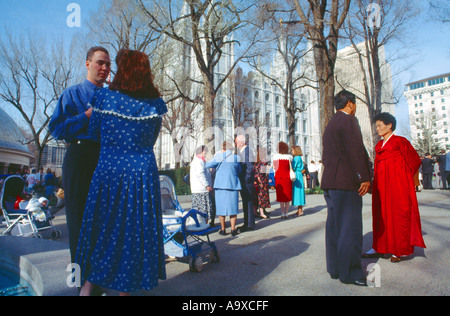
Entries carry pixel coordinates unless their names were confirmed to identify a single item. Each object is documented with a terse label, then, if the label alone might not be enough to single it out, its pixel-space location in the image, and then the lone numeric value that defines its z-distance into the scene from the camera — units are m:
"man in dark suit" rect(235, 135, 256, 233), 6.59
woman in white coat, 6.66
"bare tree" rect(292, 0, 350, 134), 11.20
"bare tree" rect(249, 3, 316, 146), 22.78
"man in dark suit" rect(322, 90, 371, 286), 3.05
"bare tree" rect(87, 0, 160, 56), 16.83
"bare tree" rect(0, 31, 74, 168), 23.30
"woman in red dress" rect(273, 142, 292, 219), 8.27
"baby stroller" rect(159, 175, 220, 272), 3.67
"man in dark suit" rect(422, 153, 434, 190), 17.29
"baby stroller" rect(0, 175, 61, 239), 6.61
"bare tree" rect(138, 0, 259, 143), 14.41
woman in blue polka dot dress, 2.24
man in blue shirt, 2.44
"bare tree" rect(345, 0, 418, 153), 17.61
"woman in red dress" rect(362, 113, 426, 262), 3.88
